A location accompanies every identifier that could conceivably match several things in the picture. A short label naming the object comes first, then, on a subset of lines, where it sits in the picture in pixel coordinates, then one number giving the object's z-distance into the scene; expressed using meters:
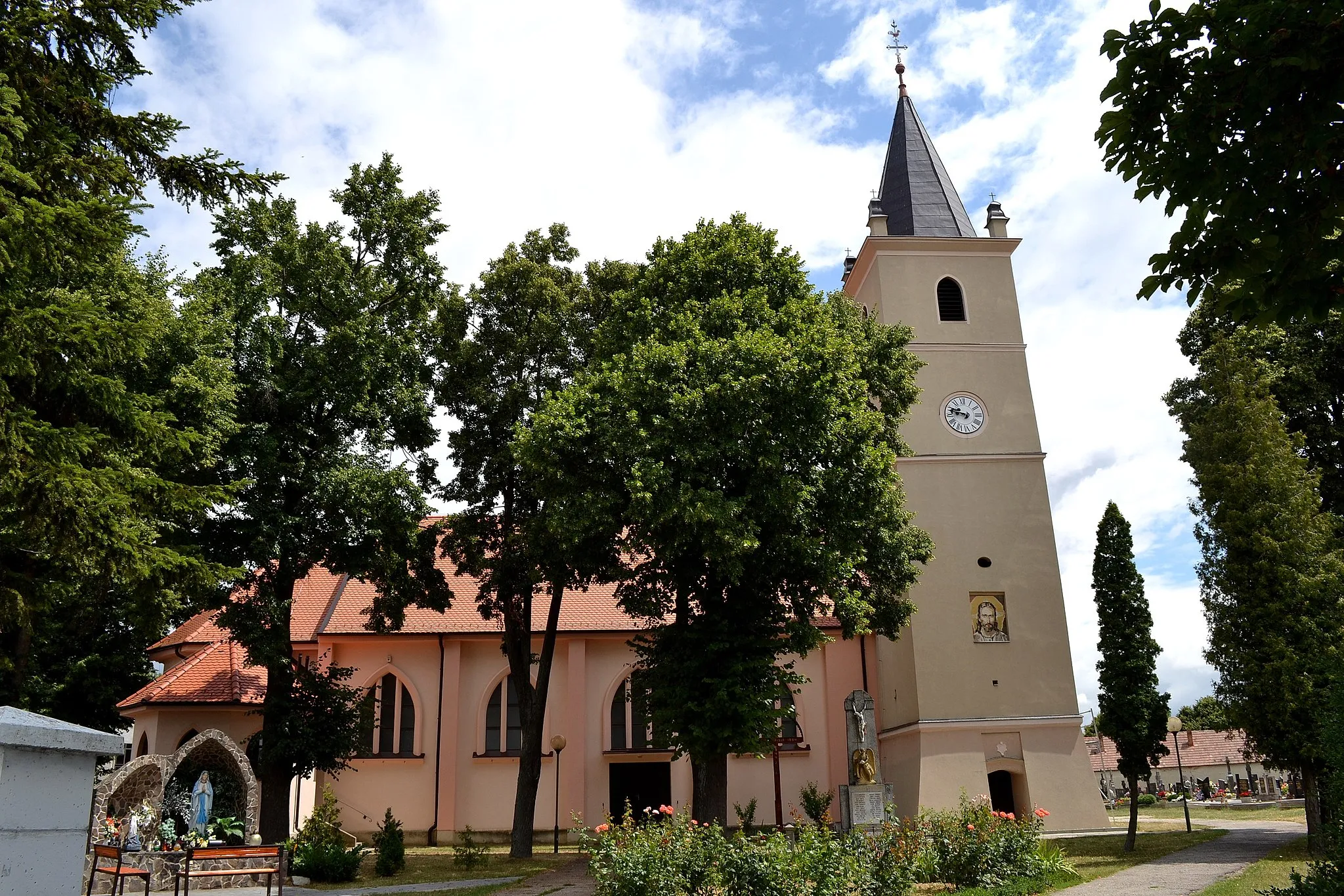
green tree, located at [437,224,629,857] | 22.75
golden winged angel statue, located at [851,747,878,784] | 20.19
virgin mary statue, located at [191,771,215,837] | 19.05
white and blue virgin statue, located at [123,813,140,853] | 17.58
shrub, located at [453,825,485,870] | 20.94
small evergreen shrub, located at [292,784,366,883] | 18.81
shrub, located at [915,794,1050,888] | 14.46
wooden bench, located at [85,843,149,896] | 11.69
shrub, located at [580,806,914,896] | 12.35
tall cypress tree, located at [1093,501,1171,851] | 20.17
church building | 25.75
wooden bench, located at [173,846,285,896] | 13.38
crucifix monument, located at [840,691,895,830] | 19.84
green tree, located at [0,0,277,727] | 9.84
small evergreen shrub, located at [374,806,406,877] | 20.00
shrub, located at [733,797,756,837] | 21.83
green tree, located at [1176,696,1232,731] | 75.76
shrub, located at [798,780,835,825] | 26.38
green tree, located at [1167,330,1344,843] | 17.89
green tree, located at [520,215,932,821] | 17.30
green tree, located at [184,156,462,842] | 19.84
